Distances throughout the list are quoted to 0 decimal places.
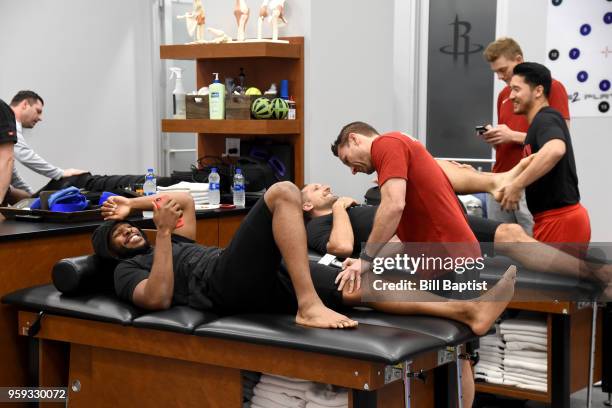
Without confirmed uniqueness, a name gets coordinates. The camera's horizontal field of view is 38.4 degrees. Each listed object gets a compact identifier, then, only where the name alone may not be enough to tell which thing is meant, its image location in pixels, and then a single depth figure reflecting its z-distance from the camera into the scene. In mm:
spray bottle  6047
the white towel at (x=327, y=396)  2889
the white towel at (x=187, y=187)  5012
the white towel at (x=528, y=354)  3814
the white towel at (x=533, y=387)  3812
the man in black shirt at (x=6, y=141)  4070
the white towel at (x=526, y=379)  3828
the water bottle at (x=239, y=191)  5102
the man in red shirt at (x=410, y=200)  3287
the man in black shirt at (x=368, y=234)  3758
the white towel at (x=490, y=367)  3948
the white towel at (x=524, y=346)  3809
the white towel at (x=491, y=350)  3943
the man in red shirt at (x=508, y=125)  4566
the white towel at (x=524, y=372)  3822
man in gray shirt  5707
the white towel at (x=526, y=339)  3797
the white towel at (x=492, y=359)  3949
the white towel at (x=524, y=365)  3812
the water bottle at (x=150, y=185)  4930
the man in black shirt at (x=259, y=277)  3086
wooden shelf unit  5523
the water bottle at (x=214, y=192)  5039
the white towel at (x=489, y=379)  3938
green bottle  5676
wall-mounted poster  5262
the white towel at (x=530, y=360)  3814
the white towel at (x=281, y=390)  2988
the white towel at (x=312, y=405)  2916
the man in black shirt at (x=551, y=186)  3873
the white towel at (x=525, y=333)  3797
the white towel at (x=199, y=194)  5004
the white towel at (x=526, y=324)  3801
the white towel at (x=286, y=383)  2973
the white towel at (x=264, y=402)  3040
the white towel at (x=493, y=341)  3930
